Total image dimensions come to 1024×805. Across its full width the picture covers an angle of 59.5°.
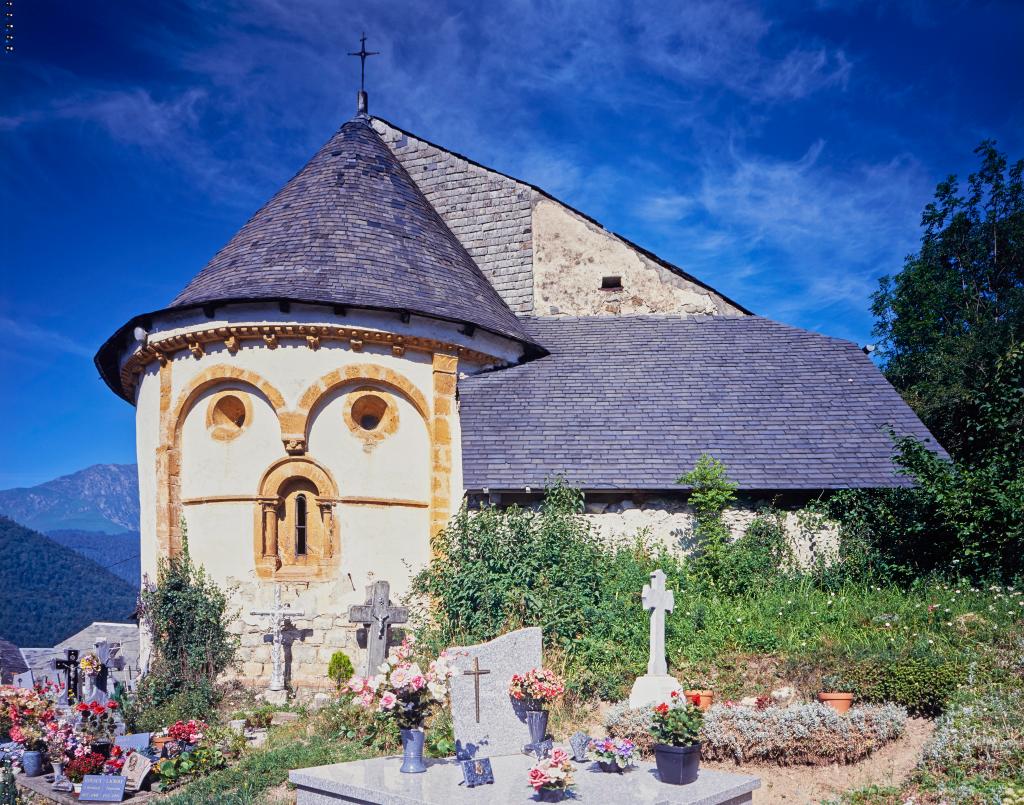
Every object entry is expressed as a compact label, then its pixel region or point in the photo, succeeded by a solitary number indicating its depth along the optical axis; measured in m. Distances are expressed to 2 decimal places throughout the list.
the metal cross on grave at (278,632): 12.88
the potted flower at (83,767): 9.10
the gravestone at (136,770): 9.05
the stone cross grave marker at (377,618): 12.67
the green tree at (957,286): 25.48
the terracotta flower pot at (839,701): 9.05
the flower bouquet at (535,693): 8.24
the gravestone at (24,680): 18.61
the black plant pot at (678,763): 7.06
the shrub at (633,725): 8.75
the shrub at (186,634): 12.65
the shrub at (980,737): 7.48
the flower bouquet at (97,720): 10.64
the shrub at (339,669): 12.98
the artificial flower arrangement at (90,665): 13.21
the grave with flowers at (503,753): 6.85
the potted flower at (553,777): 6.66
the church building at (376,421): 13.44
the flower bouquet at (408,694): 7.63
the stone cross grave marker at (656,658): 9.45
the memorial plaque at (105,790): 8.70
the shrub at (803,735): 8.31
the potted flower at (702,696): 9.52
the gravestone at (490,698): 8.12
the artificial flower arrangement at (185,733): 9.73
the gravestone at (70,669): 16.22
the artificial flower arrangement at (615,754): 7.49
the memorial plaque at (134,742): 9.67
